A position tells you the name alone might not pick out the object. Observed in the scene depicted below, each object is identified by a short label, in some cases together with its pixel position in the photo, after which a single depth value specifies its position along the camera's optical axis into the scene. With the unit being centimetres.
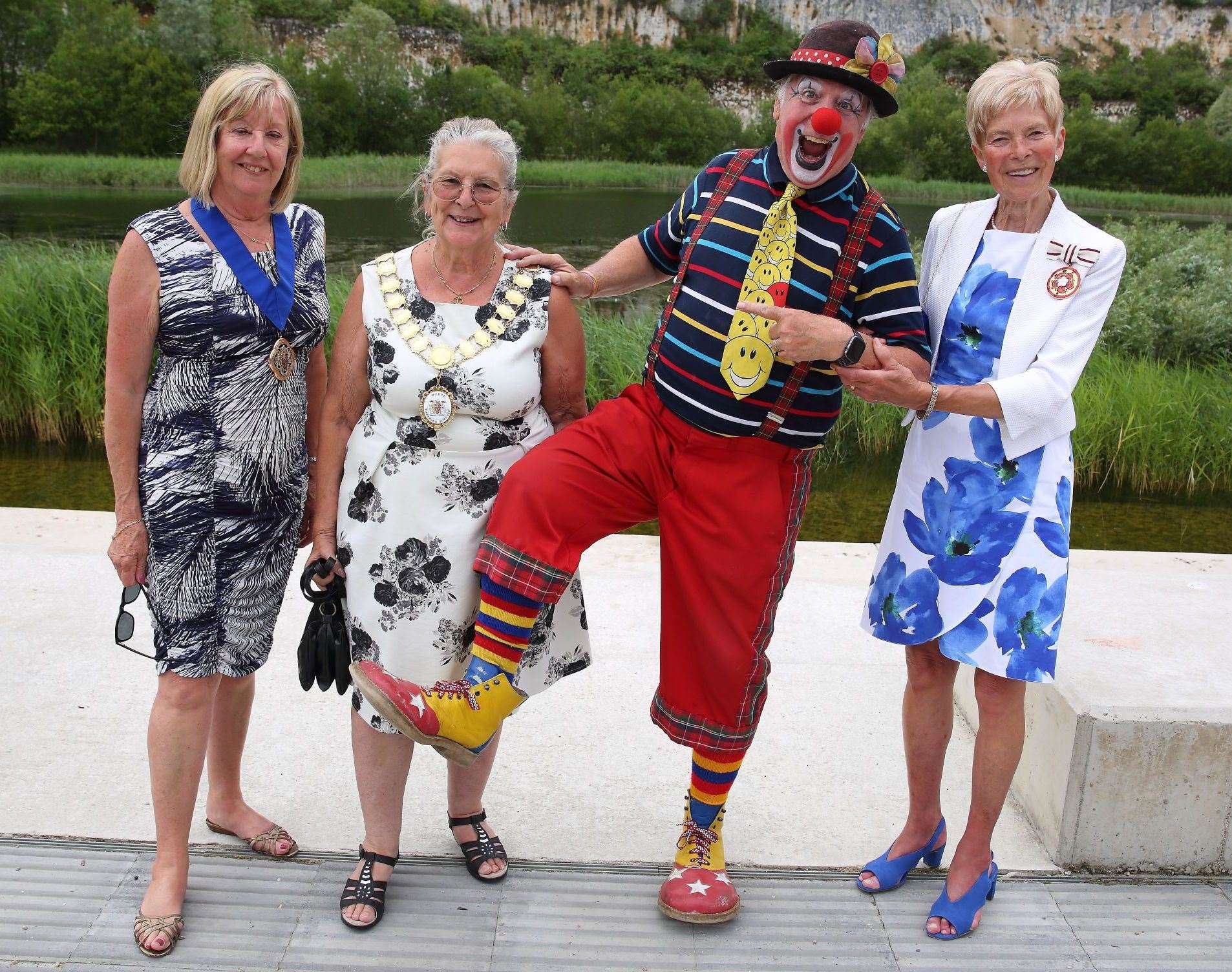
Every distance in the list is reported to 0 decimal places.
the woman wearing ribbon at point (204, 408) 193
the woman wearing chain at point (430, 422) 199
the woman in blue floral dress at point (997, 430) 196
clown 193
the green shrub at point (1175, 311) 806
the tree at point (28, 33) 4162
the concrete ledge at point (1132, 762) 221
